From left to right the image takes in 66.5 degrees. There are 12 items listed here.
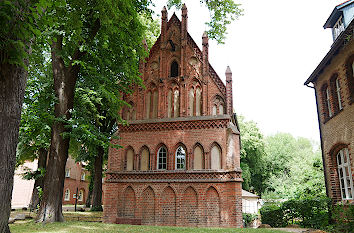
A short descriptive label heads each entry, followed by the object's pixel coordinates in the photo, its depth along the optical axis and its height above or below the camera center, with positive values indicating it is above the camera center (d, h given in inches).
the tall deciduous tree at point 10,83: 218.8 +82.2
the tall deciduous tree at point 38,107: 480.7 +137.2
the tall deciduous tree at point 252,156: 1403.8 +140.9
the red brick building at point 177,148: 559.2 +74.6
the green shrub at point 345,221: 400.8 -56.9
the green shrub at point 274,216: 586.9 -72.7
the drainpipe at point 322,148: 585.5 +76.7
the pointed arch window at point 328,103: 582.1 +172.8
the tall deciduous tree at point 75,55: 401.7 +226.1
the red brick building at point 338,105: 487.2 +154.6
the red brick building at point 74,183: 1520.5 -9.3
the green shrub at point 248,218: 901.8 -118.7
